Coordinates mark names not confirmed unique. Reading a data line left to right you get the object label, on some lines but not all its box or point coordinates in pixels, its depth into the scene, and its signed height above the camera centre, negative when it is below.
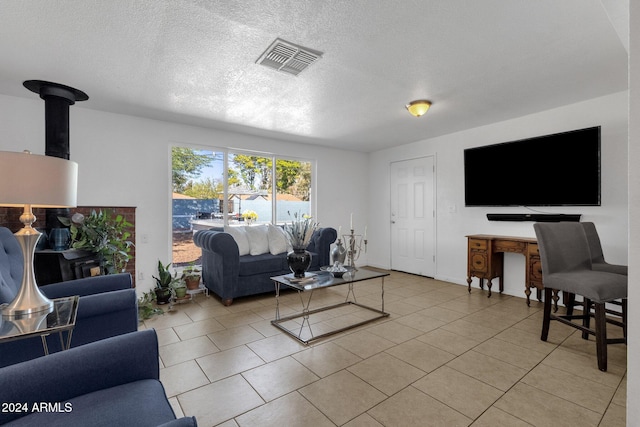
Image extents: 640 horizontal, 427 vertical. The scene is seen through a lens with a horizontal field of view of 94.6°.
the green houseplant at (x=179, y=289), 3.53 -0.90
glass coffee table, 2.61 -1.05
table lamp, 1.27 +0.10
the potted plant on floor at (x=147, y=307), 3.08 -1.03
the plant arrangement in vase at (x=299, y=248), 2.83 -0.33
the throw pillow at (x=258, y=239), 4.03 -0.35
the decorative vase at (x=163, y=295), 3.49 -0.96
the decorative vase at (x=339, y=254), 3.08 -0.42
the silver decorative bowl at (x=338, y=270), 2.91 -0.58
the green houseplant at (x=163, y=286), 3.49 -0.86
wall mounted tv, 3.15 +0.50
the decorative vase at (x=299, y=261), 2.83 -0.45
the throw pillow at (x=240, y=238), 3.96 -0.32
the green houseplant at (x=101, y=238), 2.73 -0.23
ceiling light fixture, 3.11 +1.13
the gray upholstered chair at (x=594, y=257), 2.60 -0.42
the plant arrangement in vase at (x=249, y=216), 4.61 -0.03
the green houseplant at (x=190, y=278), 3.78 -0.82
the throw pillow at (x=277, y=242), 4.12 -0.40
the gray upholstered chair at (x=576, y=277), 2.05 -0.49
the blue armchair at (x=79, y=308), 1.41 -0.51
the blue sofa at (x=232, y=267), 3.41 -0.66
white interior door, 4.84 -0.05
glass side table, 1.15 -0.46
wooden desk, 3.31 -0.54
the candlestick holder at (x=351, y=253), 3.02 -0.41
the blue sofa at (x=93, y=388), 0.87 -0.58
